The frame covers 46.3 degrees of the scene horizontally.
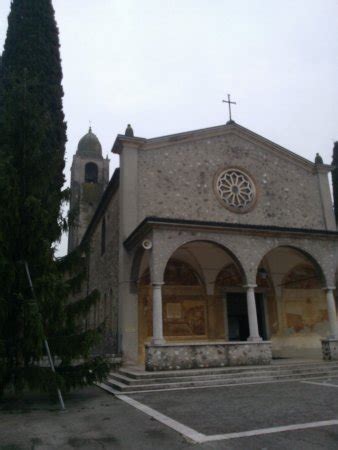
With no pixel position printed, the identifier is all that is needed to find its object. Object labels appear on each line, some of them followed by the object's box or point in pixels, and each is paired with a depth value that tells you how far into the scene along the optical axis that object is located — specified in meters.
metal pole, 6.97
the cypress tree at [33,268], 7.16
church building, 12.10
